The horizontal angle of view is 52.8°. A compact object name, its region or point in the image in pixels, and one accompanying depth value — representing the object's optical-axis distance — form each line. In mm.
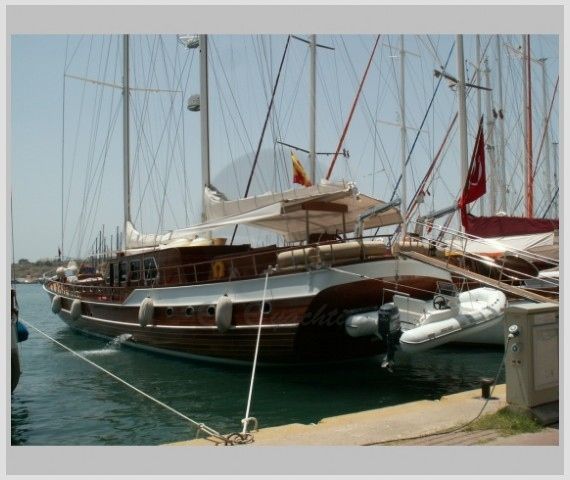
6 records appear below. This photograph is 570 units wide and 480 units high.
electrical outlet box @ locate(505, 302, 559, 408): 6508
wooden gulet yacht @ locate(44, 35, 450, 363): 11461
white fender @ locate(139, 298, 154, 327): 15034
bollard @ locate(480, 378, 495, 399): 7773
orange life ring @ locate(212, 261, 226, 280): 13234
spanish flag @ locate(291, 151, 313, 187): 18469
